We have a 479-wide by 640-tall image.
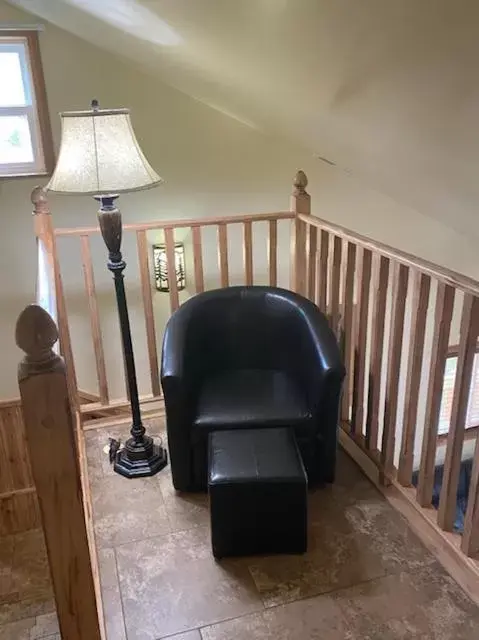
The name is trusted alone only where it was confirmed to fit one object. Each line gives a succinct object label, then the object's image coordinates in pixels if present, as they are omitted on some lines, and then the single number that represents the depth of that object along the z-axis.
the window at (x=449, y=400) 4.92
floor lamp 2.03
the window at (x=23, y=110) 3.63
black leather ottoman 1.87
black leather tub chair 2.17
